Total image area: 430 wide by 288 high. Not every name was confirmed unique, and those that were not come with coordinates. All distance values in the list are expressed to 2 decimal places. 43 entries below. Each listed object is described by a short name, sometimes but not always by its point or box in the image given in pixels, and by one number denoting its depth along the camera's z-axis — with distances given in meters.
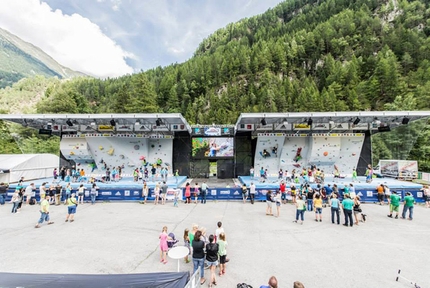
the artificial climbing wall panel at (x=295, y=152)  23.41
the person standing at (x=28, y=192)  13.56
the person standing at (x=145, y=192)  13.99
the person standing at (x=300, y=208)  9.54
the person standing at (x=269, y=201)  11.17
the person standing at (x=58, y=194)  13.52
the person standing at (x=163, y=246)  6.03
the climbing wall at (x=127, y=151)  23.27
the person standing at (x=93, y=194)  13.91
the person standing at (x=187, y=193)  13.91
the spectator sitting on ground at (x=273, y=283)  3.39
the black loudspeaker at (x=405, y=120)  19.39
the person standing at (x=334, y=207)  9.40
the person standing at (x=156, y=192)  13.94
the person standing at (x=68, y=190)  13.60
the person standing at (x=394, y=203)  10.47
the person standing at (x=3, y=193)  13.80
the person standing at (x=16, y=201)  11.54
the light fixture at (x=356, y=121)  19.75
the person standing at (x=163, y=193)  13.83
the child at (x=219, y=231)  5.90
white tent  20.28
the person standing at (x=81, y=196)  13.64
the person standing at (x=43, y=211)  9.14
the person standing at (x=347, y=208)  9.14
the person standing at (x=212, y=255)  4.94
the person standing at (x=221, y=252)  5.30
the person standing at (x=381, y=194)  13.49
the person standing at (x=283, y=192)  13.67
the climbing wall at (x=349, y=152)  22.86
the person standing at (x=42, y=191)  11.99
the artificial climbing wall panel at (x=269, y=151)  22.95
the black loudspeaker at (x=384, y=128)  21.23
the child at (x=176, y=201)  13.08
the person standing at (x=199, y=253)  5.02
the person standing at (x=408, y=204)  10.20
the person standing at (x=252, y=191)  13.84
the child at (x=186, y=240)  6.21
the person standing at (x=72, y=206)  9.68
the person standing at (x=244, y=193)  14.22
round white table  4.52
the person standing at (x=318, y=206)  9.80
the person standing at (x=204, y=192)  14.04
